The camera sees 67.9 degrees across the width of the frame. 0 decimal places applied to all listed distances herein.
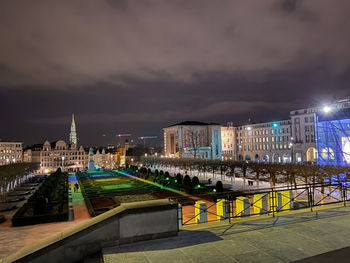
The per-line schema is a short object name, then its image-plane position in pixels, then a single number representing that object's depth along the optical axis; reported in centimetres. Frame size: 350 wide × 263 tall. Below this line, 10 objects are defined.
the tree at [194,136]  11014
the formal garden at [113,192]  2533
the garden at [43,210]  1891
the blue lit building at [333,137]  3732
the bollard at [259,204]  1653
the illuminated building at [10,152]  11929
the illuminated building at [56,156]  11444
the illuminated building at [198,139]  10872
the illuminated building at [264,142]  8855
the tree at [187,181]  3362
